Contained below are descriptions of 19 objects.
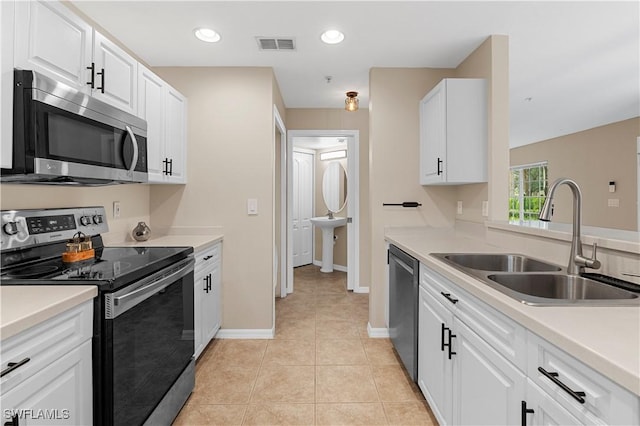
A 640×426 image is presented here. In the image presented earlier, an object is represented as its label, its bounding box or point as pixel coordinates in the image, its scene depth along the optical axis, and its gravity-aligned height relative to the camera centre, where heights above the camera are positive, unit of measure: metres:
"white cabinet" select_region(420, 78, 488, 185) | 2.56 +0.61
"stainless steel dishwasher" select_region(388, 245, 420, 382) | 2.13 -0.65
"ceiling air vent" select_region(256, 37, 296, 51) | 2.55 +1.28
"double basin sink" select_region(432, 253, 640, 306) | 1.10 -0.29
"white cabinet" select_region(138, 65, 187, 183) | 2.39 +0.64
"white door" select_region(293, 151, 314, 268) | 6.20 +0.05
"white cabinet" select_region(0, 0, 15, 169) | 1.26 +0.47
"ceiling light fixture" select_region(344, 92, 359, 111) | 3.61 +1.15
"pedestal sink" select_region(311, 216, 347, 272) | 5.63 -0.45
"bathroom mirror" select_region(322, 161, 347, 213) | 6.10 +0.44
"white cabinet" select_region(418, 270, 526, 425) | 1.13 -0.65
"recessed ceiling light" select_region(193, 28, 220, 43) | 2.43 +1.27
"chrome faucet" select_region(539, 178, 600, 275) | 1.43 -0.07
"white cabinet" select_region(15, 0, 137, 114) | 1.40 +0.76
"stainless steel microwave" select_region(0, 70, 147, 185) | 1.32 +0.33
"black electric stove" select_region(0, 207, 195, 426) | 1.30 -0.42
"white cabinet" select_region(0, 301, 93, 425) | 0.94 -0.50
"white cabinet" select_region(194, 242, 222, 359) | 2.45 -0.66
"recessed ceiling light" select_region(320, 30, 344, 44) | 2.45 +1.28
